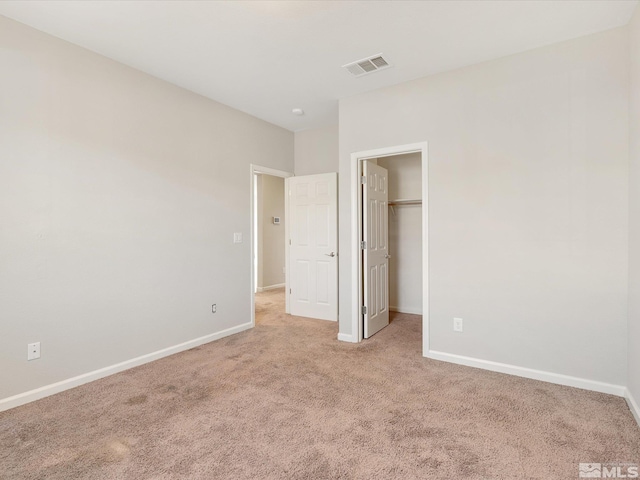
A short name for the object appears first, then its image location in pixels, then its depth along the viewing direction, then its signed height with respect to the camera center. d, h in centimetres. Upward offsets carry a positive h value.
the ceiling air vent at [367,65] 287 +157
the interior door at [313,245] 455 -13
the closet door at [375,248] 370 -16
